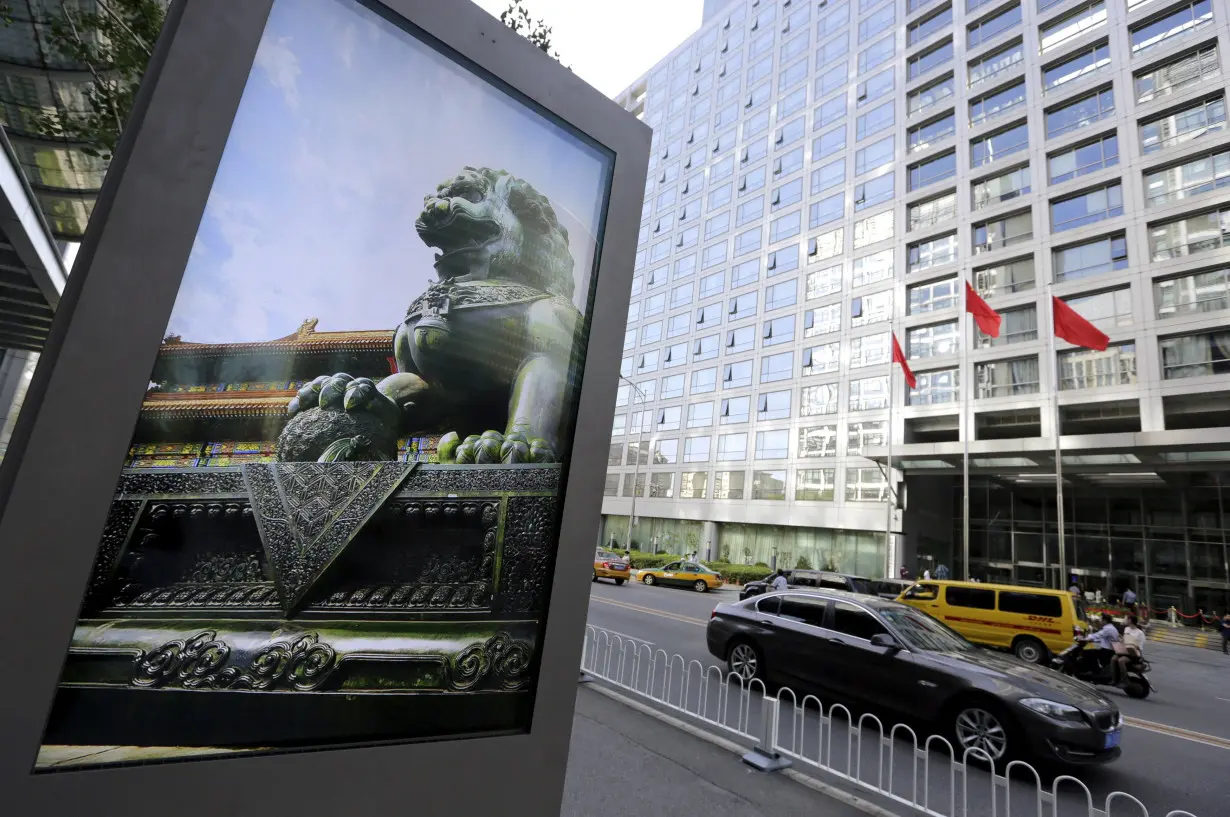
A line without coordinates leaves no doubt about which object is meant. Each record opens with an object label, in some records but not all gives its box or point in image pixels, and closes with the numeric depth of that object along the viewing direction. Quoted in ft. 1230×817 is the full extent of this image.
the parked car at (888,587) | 58.57
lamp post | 141.49
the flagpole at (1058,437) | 72.90
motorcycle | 33.45
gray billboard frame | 4.07
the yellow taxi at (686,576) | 84.12
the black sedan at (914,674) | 17.98
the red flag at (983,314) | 75.69
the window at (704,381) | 138.31
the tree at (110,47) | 12.62
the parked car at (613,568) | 78.59
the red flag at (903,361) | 87.45
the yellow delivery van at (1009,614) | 40.83
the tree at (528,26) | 22.85
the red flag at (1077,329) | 68.23
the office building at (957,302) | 80.59
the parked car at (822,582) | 57.36
